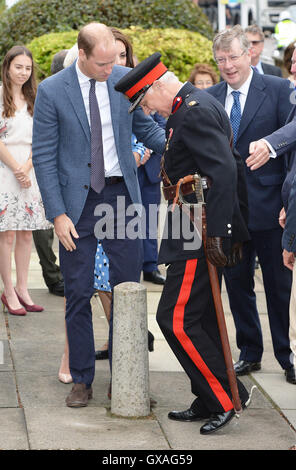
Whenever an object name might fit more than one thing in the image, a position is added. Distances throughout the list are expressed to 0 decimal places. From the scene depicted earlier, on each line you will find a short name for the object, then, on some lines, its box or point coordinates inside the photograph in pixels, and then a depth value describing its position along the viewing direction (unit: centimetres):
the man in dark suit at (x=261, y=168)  1102
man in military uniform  907
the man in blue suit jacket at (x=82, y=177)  997
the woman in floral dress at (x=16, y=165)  1381
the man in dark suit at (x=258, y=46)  1855
